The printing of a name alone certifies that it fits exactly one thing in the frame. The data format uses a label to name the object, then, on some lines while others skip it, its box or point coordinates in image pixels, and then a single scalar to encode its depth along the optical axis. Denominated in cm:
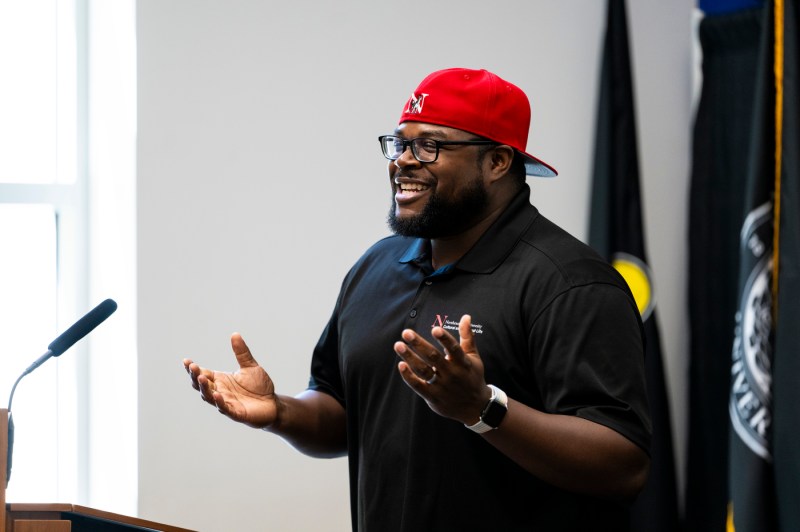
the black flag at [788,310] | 566
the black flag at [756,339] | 582
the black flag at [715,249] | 653
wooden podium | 318
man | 330
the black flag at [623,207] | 648
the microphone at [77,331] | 345
